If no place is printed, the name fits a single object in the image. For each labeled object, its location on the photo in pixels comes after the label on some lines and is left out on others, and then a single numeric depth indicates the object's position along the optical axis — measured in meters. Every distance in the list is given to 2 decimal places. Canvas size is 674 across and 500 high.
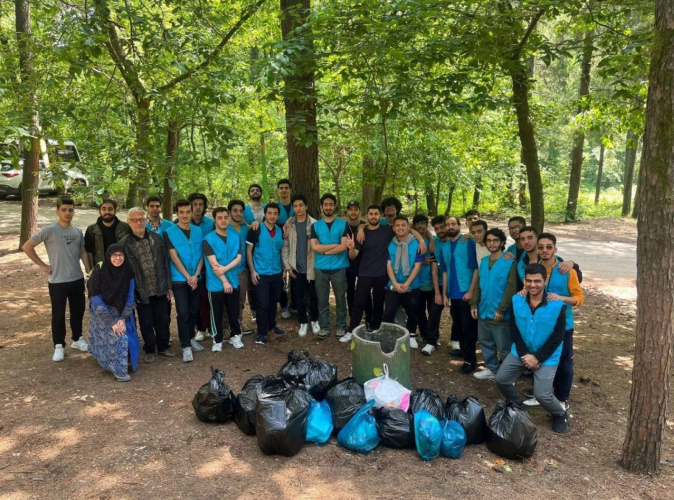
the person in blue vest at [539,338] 4.44
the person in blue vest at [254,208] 7.20
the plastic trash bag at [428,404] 4.17
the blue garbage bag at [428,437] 3.92
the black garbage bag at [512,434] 3.97
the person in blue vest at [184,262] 5.91
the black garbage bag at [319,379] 4.55
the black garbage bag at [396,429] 4.06
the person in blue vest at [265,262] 6.44
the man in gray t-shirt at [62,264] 5.72
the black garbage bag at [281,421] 3.86
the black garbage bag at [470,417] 4.14
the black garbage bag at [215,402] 4.38
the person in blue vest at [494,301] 5.19
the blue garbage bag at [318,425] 4.10
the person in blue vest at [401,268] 6.09
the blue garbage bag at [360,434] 4.00
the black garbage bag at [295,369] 4.61
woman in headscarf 5.34
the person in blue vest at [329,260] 6.38
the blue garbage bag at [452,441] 3.98
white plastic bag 4.29
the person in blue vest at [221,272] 6.02
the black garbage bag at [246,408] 4.20
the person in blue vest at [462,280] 5.85
